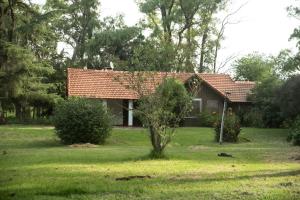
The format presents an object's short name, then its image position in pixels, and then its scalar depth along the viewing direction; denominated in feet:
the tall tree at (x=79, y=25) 205.26
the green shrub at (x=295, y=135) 86.84
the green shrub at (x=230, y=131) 102.27
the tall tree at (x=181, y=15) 196.44
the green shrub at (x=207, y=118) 145.48
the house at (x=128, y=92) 145.48
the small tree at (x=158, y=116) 59.57
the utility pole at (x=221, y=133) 97.86
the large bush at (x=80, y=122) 87.40
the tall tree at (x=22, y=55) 135.54
